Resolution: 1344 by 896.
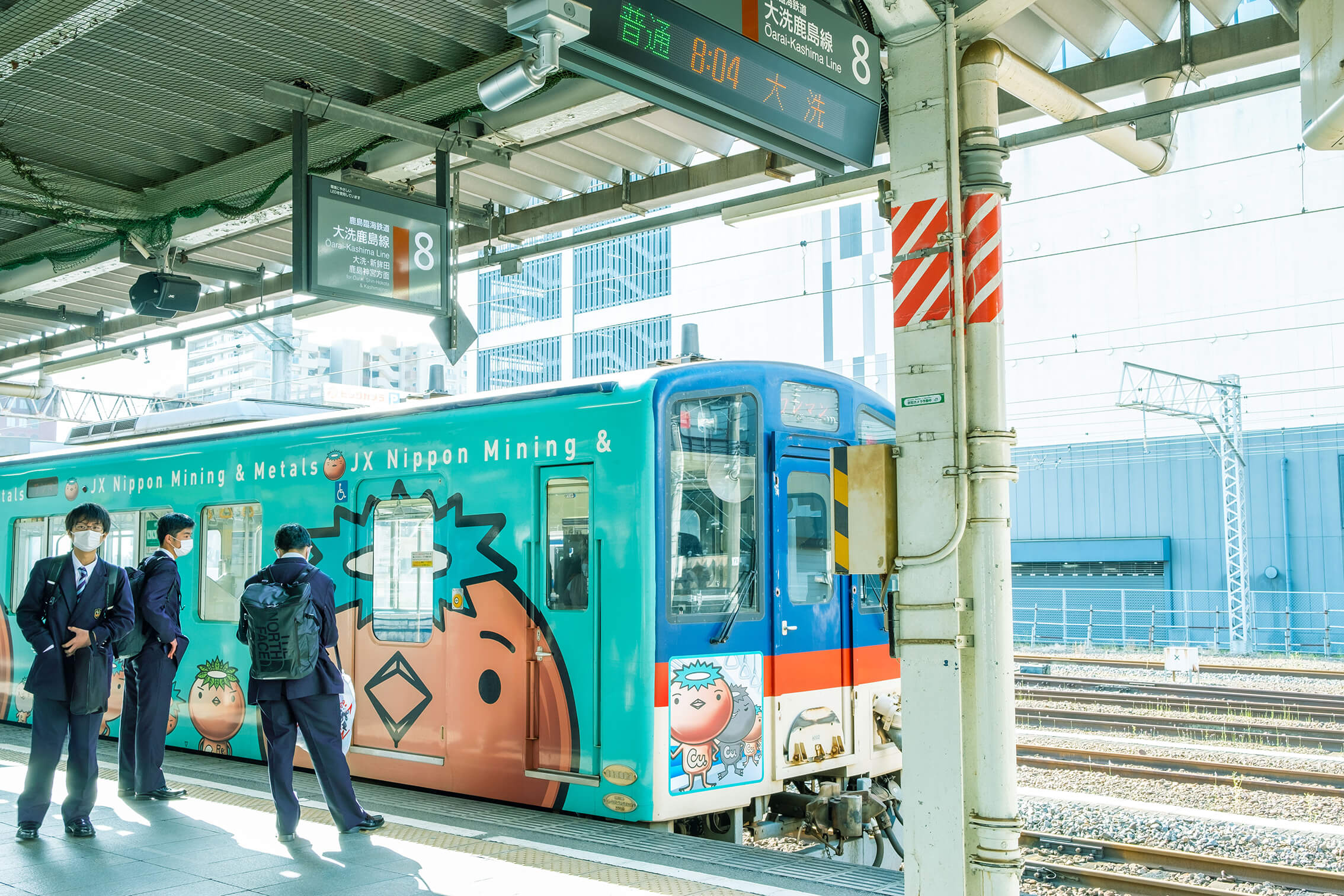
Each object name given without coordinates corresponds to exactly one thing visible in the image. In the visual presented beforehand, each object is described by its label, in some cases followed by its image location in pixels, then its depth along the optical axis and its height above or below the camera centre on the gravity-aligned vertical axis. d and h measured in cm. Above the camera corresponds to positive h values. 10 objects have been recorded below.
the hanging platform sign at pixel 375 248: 802 +213
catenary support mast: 2500 +267
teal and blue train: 655 -28
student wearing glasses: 628 -60
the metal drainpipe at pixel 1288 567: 2691 -64
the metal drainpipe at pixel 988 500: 440 +16
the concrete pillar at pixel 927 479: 445 +24
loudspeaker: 1092 +237
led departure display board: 495 +213
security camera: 471 +212
